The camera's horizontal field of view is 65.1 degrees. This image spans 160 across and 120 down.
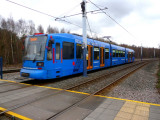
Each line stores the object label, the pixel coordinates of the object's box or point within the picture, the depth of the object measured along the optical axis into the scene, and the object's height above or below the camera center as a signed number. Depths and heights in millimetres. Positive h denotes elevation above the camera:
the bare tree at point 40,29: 40219 +9635
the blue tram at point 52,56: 7328 +160
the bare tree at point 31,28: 34212 +8389
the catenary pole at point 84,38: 10445 +1692
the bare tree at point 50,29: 44728 +10400
